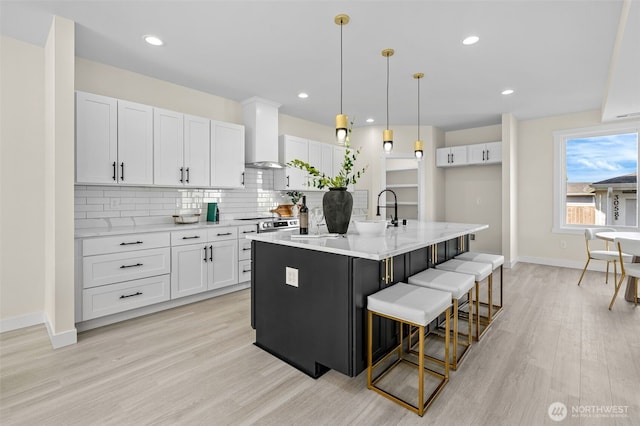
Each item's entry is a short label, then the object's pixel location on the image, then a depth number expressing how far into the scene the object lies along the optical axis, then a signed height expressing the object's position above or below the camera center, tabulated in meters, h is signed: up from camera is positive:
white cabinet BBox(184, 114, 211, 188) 3.86 +0.79
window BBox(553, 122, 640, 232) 5.04 +0.59
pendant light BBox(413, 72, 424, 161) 3.89 +0.84
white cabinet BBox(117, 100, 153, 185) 3.29 +0.76
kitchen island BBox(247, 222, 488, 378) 1.95 -0.54
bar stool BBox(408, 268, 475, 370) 2.22 -0.53
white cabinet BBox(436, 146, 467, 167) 6.25 +1.15
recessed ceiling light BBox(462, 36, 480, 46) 2.90 +1.63
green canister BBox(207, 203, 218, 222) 4.25 +0.02
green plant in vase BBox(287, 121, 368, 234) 2.51 +0.08
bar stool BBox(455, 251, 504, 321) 3.12 -0.48
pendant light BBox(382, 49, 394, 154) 3.45 +0.81
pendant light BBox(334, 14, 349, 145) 2.71 +0.75
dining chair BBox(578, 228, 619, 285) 3.95 -0.55
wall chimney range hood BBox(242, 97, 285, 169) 4.61 +1.22
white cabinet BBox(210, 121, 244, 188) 4.14 +0.79
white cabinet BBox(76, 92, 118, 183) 3.01 +0.75
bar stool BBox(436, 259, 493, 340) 2.66 -0.50
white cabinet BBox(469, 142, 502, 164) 5.84 +1.14
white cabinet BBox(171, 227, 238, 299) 3.46 -0.57
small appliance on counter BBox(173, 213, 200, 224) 3.83 -0.06
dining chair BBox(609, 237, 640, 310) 3.13 -0.40
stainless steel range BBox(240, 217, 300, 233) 4.18 -0.16
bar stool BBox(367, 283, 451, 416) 1.77 -0.59
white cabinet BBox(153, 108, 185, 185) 3.58 +0.78
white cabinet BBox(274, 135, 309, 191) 5.14 +0.88
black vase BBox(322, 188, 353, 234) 2.51 +0.03
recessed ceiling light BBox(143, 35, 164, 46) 2.90 +1.64
